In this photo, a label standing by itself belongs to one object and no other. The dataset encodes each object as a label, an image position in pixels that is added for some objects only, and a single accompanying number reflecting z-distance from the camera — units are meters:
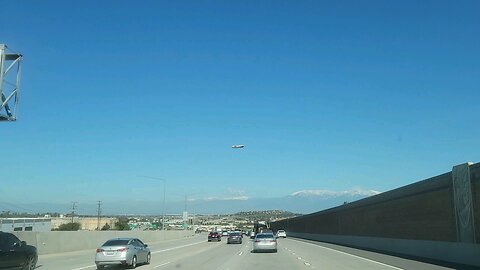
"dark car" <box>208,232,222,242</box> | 72.19
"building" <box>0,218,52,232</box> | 62.89
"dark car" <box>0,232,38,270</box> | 19.89
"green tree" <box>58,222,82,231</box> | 95.53
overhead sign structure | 21.33
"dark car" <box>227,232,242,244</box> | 61.00
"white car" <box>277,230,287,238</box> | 93.28
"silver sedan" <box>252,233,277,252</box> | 37.75
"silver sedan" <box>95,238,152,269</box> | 23.52
